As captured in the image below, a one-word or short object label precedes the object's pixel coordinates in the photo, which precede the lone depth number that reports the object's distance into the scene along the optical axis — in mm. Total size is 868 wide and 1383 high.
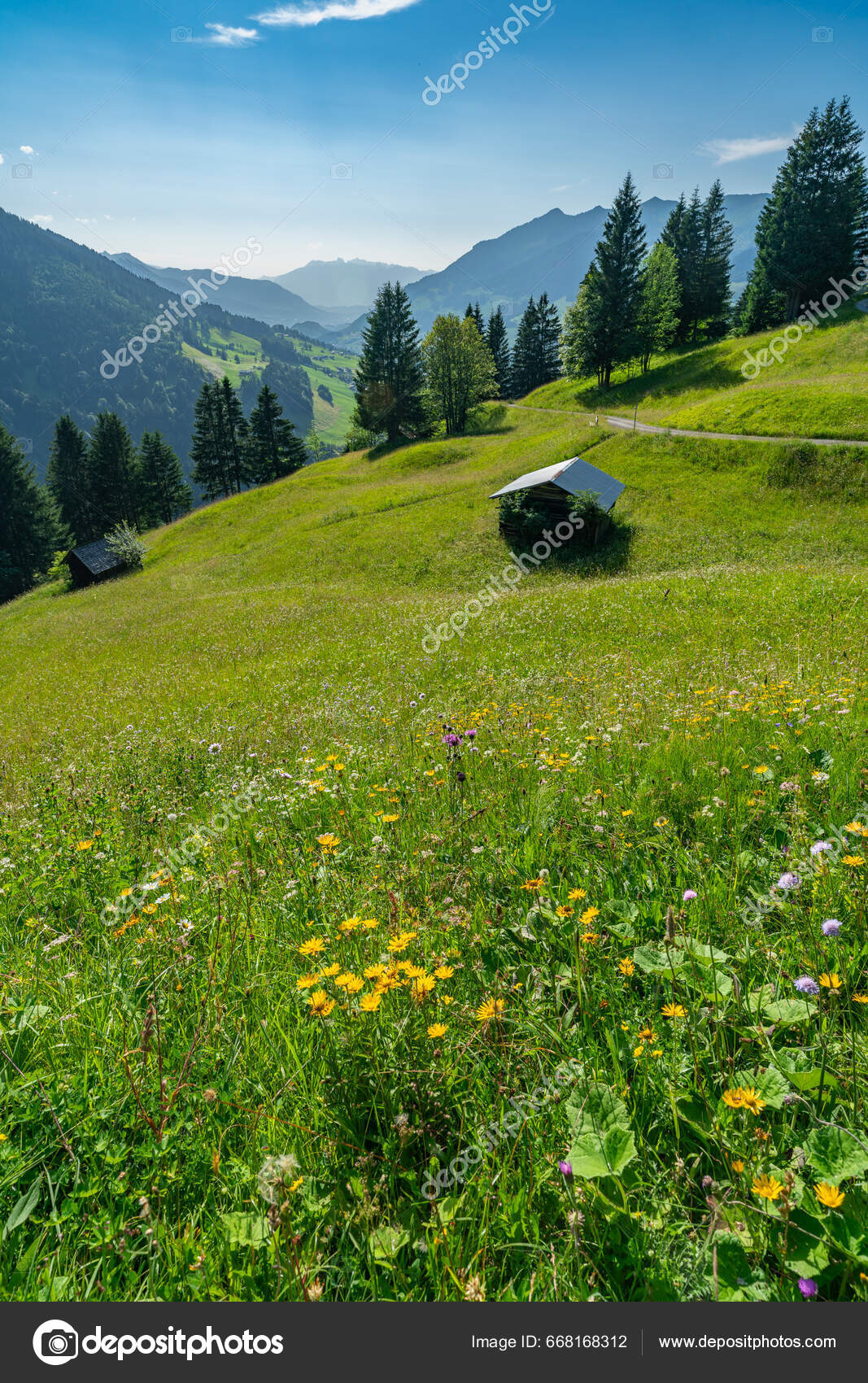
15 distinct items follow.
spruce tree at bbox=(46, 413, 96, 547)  71812
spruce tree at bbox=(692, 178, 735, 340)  69250
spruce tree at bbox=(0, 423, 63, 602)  66000
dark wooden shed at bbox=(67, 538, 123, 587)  52031
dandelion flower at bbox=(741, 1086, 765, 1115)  1703
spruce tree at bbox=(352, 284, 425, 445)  67375
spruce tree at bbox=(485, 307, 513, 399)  88688
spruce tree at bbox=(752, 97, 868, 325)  56594
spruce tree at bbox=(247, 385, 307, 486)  75812
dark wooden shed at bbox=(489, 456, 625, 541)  28297
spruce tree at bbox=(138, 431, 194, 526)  75625
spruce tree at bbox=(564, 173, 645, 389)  58344
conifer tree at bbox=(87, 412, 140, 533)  70312
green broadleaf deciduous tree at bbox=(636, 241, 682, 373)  59125
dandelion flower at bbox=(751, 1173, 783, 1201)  1503
